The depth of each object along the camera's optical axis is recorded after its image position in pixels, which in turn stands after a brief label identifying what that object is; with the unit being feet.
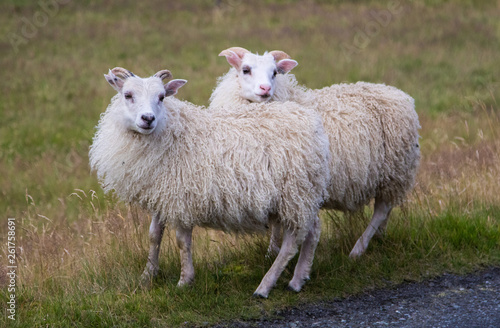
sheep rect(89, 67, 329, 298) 29.78
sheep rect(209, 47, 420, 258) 35.04
